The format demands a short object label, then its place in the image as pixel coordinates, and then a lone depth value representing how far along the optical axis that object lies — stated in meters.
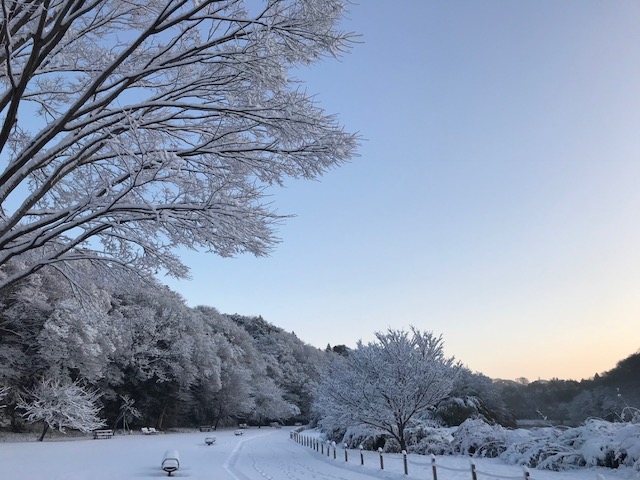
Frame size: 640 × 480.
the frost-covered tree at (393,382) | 20.84
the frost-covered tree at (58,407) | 28.64
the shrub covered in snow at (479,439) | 19.03
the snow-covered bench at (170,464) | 14.70
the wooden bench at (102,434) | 34.27
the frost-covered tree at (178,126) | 6.16
